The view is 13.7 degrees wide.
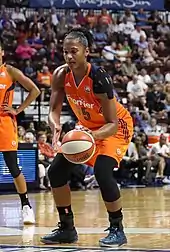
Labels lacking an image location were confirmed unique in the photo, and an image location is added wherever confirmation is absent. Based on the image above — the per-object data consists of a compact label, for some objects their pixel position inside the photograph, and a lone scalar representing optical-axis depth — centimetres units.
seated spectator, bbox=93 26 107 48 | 2155
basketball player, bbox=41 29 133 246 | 591
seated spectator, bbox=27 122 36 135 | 1525
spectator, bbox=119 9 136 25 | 2274
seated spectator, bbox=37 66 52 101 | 1771
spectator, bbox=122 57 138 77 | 2042
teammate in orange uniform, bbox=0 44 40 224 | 768
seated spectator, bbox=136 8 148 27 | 2325
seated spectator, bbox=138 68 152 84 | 2030
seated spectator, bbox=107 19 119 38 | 2203
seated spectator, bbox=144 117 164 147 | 1766
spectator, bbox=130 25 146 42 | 2223
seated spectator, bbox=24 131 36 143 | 1401
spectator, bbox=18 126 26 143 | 1416
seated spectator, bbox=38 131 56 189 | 1365
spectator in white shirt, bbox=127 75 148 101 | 1928
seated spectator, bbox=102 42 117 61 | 2088
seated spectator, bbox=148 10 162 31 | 2340
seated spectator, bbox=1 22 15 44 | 1973
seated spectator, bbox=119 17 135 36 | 2241
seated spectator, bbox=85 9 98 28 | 2192
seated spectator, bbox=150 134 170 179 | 1628
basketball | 562
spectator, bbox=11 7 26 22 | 2089
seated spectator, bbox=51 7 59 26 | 2138
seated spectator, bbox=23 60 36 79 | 1844
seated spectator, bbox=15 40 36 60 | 1928
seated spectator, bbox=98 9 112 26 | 2203
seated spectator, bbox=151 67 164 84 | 2077
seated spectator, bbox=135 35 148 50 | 2206
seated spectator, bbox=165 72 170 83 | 2084
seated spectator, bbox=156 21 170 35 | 2302
